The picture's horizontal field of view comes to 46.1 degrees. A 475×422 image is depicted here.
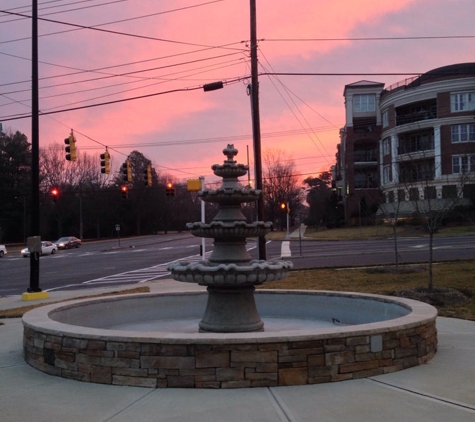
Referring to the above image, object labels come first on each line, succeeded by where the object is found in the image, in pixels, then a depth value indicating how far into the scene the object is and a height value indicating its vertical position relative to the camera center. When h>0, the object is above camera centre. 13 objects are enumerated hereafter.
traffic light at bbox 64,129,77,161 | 24.27 +3.11
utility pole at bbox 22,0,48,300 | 18.00 +2.58
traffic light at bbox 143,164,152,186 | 32.78 +2.43
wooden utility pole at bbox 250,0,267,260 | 20.77 +3.71
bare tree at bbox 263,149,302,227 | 88.19 +4.59
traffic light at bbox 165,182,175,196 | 35.92 +1.85
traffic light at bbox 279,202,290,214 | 44.25 +0.75
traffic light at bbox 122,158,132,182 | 30.75 +2.63
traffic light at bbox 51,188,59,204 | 34.34 +1.65
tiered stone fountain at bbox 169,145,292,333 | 8.11 -0.71
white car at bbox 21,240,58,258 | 53.70 -2.74
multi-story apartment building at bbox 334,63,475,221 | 55.50 +8.75
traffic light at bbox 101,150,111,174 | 27.77 +2.83
